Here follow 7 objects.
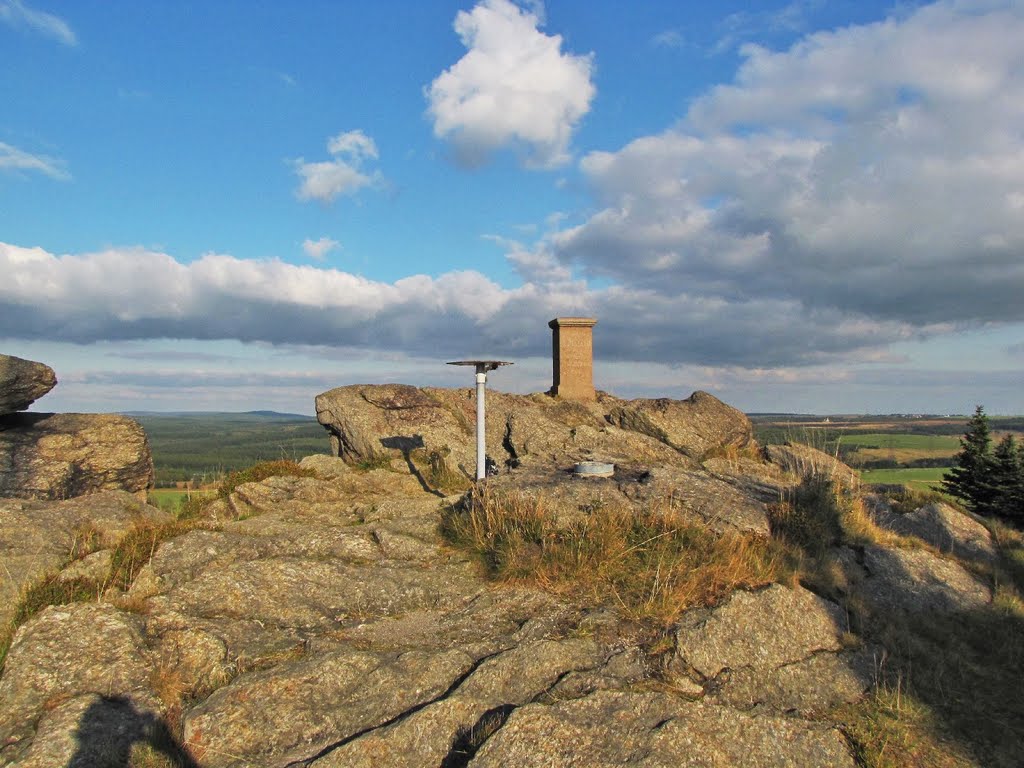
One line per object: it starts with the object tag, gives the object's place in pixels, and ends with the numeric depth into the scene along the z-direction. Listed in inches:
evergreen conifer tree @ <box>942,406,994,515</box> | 1056.8
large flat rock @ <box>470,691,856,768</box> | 171.8
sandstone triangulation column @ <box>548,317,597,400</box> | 653.3
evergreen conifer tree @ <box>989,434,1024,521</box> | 992.9
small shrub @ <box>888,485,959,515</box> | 458.1
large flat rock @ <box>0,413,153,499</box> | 462.0
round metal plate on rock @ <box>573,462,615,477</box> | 375.9
